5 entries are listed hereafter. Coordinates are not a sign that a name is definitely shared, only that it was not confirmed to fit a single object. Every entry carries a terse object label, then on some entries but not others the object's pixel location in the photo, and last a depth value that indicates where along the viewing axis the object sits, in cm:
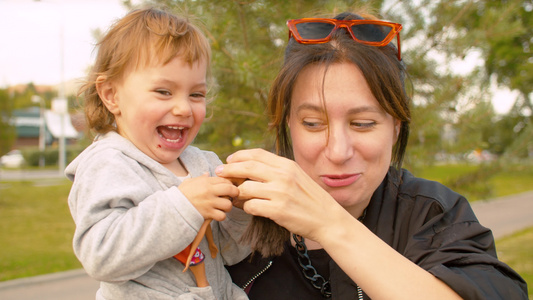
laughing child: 124
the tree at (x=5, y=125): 1252
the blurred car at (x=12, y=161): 3512
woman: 120
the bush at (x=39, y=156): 3400
